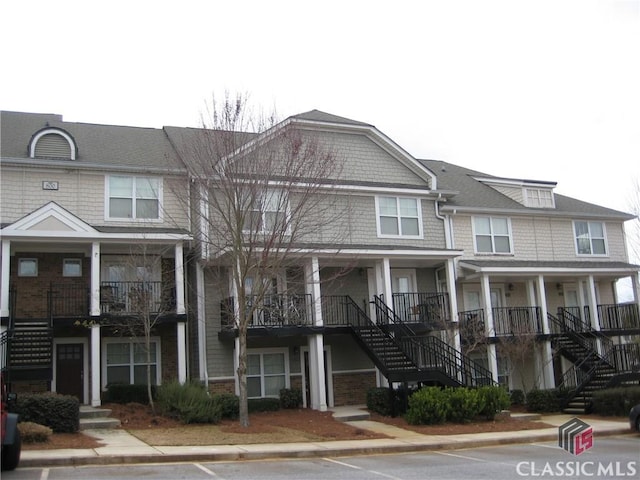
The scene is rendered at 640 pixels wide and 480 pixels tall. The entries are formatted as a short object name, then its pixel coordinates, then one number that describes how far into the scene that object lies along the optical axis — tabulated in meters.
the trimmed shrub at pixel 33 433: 14.56
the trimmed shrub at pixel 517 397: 25.44
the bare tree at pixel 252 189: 18.11
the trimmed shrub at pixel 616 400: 21.81
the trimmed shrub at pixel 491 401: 20.33
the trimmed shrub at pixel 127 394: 21.25
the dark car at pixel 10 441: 11.33
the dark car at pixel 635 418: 18.23
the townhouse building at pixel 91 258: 20.67
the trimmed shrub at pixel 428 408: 19.61
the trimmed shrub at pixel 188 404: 18.80
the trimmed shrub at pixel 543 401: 23.75
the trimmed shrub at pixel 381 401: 21.34
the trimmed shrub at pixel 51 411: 16.34
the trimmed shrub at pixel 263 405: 21.86
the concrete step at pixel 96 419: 18.02
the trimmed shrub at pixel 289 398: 22.50
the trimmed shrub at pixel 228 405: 19.80
